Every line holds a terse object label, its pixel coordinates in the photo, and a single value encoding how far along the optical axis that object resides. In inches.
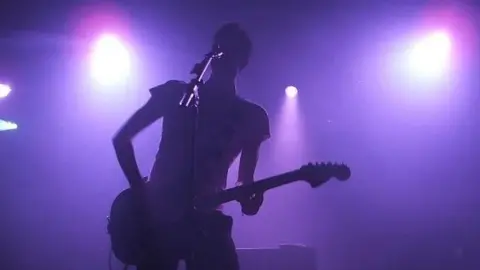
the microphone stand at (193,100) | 80.4
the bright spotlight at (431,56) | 263.3
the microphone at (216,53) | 86.6
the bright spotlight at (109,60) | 267.9
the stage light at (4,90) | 273.4
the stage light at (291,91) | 287.7
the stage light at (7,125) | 282.5
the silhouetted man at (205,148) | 86.3
